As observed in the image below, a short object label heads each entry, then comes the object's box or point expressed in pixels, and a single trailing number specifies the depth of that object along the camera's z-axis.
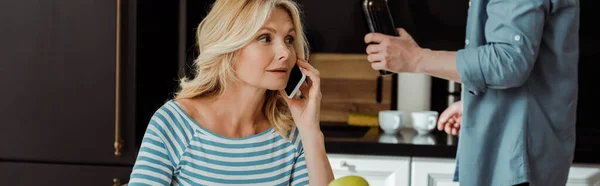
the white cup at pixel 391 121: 3.23
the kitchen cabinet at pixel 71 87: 3.05
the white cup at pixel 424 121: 3.21
